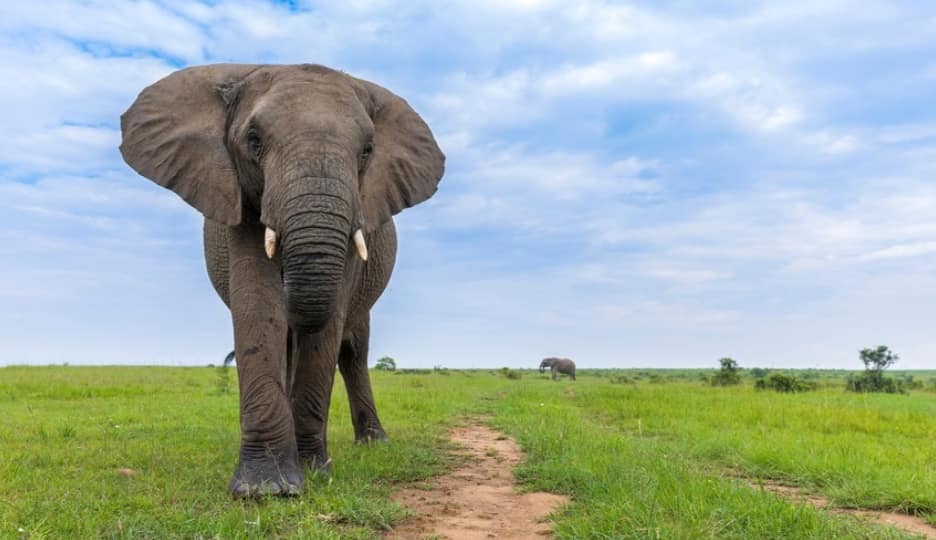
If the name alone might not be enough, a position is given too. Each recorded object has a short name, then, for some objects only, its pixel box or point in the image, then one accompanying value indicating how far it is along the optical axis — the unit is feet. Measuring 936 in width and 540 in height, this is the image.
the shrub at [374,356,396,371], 192.87
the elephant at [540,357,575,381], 181.37
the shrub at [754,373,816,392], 83.46
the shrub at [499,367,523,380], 159.37
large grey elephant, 16.19
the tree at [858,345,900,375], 143.33
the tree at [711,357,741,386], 112.78
